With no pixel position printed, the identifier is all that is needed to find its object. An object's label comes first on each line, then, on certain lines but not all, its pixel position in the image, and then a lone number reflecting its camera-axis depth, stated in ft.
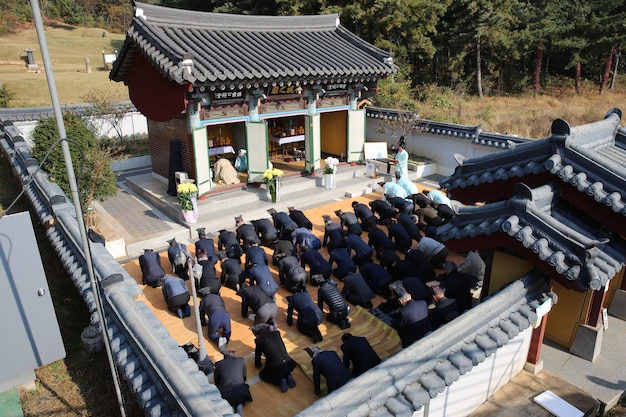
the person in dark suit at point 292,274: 31.76
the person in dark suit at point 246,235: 37.09
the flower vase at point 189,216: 44.57
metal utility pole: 13.29
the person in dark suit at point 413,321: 24.40
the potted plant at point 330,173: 54.80
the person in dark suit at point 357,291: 31.01
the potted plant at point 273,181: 49.78
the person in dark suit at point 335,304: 29.09
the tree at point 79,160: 38.65
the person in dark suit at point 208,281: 30.27
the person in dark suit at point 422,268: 33.27
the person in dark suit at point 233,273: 33.57
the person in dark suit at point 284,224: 39.40
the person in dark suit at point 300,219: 40.65
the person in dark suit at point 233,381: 21.36
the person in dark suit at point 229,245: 35.70
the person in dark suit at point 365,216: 42.27
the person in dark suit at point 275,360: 23.25
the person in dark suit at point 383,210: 44.44
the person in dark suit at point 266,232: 39.55
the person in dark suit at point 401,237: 38.91
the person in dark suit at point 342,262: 34.63
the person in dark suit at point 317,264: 33.64
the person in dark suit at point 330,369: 21.70
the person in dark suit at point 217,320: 27.07
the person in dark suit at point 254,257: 33.83
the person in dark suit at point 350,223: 40.47
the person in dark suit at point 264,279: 30.42
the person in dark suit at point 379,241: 37.41
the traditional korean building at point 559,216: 17.49
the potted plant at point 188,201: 43.70
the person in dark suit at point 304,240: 36.63
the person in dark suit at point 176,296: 29.94
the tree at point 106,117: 70.85
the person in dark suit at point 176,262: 34.83
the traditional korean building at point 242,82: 46.75
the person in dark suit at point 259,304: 27.61
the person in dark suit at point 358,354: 22.84
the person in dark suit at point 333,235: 38.09
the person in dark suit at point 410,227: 40.88
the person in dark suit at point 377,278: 32.53
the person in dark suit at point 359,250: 35.73
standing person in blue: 56.90
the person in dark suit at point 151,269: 33.76
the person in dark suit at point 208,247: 34.55
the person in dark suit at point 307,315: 27.86
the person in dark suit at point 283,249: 35.09
